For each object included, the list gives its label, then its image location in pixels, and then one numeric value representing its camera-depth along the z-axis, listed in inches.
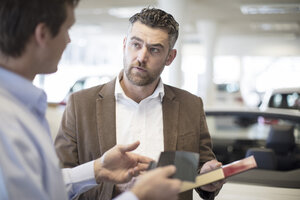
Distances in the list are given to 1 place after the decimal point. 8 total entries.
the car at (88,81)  406.9
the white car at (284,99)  277.4
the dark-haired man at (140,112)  78.2
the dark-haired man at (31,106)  37.3
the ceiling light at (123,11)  467.6
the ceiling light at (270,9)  426.7
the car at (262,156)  100.4
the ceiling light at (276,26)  576.0
